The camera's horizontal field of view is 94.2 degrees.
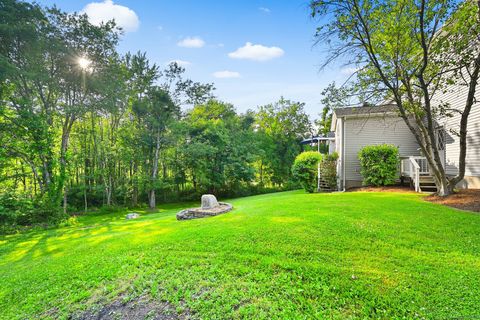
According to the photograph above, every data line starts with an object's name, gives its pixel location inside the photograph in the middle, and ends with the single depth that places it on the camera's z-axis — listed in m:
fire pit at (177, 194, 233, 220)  7.75
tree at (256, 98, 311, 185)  26.02
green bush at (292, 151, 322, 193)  12.63
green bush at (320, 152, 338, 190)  12.55
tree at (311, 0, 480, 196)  6.17
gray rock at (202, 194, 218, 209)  8.77
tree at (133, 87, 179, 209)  17.75
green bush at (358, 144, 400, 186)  10.29
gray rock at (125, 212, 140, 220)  12.09
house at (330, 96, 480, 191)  11.27
